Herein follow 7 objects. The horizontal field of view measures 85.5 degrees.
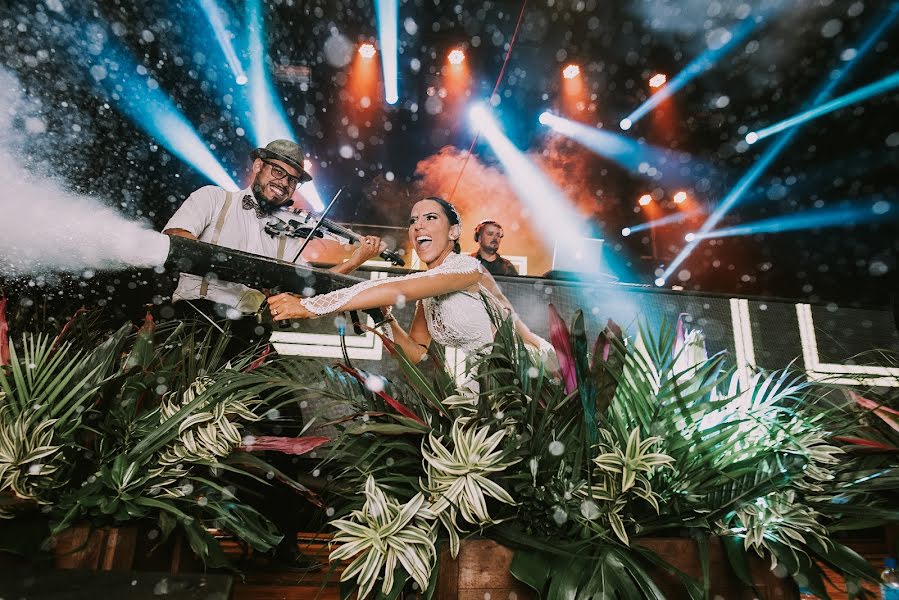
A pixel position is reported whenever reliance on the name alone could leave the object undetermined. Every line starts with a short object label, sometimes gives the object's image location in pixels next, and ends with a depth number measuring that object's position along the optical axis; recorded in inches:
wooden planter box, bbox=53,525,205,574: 28.6
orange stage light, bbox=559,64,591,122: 273.7
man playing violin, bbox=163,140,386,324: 80.6
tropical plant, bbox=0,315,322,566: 29.1
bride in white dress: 61.2
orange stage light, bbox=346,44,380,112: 260.2
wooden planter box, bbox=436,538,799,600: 26.2
